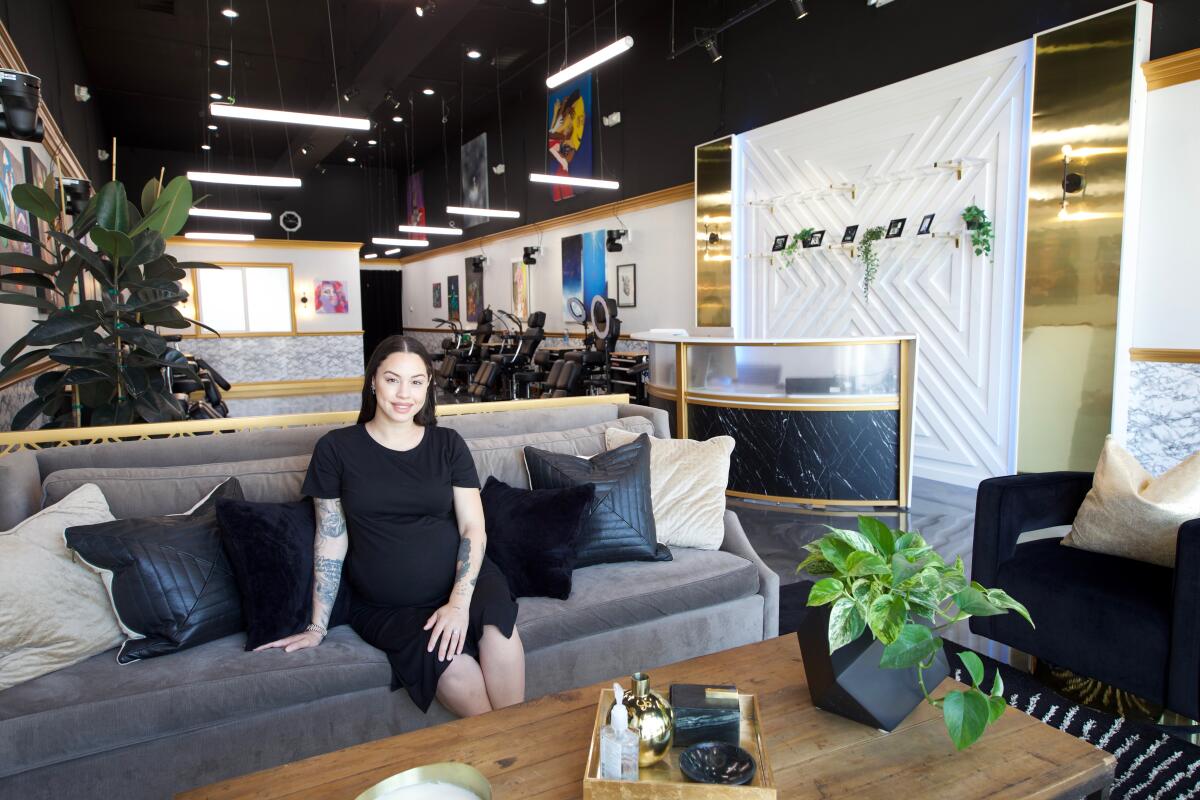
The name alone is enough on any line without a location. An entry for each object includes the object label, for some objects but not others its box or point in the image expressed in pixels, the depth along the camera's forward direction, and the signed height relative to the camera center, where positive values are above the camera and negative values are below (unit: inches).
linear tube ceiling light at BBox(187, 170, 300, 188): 371.2 +79.2
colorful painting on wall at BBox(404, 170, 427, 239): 677.9 +123.4
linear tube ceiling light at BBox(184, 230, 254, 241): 424.8 +56.0
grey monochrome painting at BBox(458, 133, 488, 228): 558.3 +123.5
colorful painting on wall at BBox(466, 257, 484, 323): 598.5 +31.6
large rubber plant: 110.2 +2.9
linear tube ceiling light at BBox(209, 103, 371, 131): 255.3 +77.5
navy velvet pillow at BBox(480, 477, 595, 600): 90.8 -27.0
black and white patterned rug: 75.7 -49.3
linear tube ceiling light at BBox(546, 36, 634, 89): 231.8 +87.4
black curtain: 775.7 +30.6
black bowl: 47.3 -29.7
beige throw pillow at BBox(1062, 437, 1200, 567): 87.6 -23.9
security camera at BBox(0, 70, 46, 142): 104.7 +33.7
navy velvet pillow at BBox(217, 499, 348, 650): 77.7 -26.0
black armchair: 77.2 -33.2
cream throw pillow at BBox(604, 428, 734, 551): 106.8 -25.1
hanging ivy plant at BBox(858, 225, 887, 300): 253.0 +23.7
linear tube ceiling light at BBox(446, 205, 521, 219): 437.7 +72.6
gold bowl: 46.2 -29.3
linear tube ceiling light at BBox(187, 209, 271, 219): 379.9 +70.5
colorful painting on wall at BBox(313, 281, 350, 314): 459.8 +20.5
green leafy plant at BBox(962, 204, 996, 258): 214.8 +27.4
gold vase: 50.2 -27.8
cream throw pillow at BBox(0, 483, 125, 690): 67.5 -26.5
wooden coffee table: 49.5 -31.7
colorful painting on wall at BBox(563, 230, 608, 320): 432.4 +36.5
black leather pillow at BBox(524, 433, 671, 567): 99.3 -24.4
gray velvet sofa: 66.4 -35.5
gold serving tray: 45.3 -29.7
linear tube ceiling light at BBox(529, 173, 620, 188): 342.0 +70.6
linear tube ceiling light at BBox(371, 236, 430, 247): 565.3 +70.0
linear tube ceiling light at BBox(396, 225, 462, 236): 514.5 +70.9
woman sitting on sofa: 75.9 -24.3
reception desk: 192.5 -25.9
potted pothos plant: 49.9 -21.8
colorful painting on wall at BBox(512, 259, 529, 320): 522.0 +27.6
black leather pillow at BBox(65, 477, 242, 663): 73.6 -26.0
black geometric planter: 54.7 -27.4
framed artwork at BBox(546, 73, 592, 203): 429.1 +121.9
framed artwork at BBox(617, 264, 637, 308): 404.2 +23.0
